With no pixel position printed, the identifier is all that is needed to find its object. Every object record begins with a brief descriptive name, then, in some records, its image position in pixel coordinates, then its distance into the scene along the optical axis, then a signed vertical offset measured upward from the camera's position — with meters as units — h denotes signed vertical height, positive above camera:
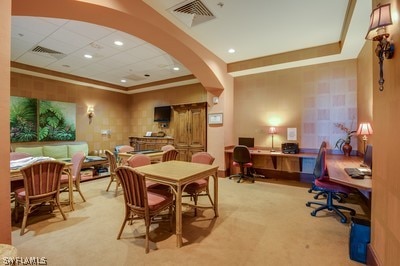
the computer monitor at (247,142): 5.46 -0.30
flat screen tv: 7.07 +0.65
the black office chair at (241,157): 4.63 -0.63
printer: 4.69 -0.39
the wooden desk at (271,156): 4.45 -0.63
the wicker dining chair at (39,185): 2.53 -0.74
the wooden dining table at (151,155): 4.38 -0.55
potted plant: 4.16 -0.22
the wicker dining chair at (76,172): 3.36 -0.74
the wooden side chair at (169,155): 3.71 -0.47
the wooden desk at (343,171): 2.09 -0.56
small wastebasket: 1.91 -1.09
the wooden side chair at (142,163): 3.01 -0.52
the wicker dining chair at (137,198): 2.09 -0.78
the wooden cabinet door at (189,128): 5.83 +0.09
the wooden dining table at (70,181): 3.19 -0.84
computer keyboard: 2.36 -0.53
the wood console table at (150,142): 6.88 -0.40
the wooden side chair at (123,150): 4.48 -0.47
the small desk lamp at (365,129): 3.30 +0.04
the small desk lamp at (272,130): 5.00 +0.04
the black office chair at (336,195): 3.66 -1.25
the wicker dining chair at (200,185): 2.91 -0.83
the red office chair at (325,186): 2.81 -0.81
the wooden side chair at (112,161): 4.19 -0.66
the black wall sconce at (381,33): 1.53 +0.85
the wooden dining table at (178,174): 2.19 -0.54
